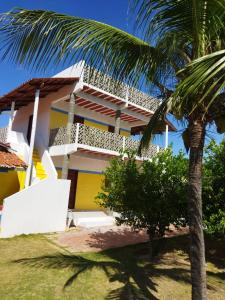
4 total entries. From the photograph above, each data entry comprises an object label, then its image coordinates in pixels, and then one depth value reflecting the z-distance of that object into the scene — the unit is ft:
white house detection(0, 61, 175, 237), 30.47
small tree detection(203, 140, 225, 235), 24.02
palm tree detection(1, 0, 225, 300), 11.89
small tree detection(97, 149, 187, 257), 24.05
